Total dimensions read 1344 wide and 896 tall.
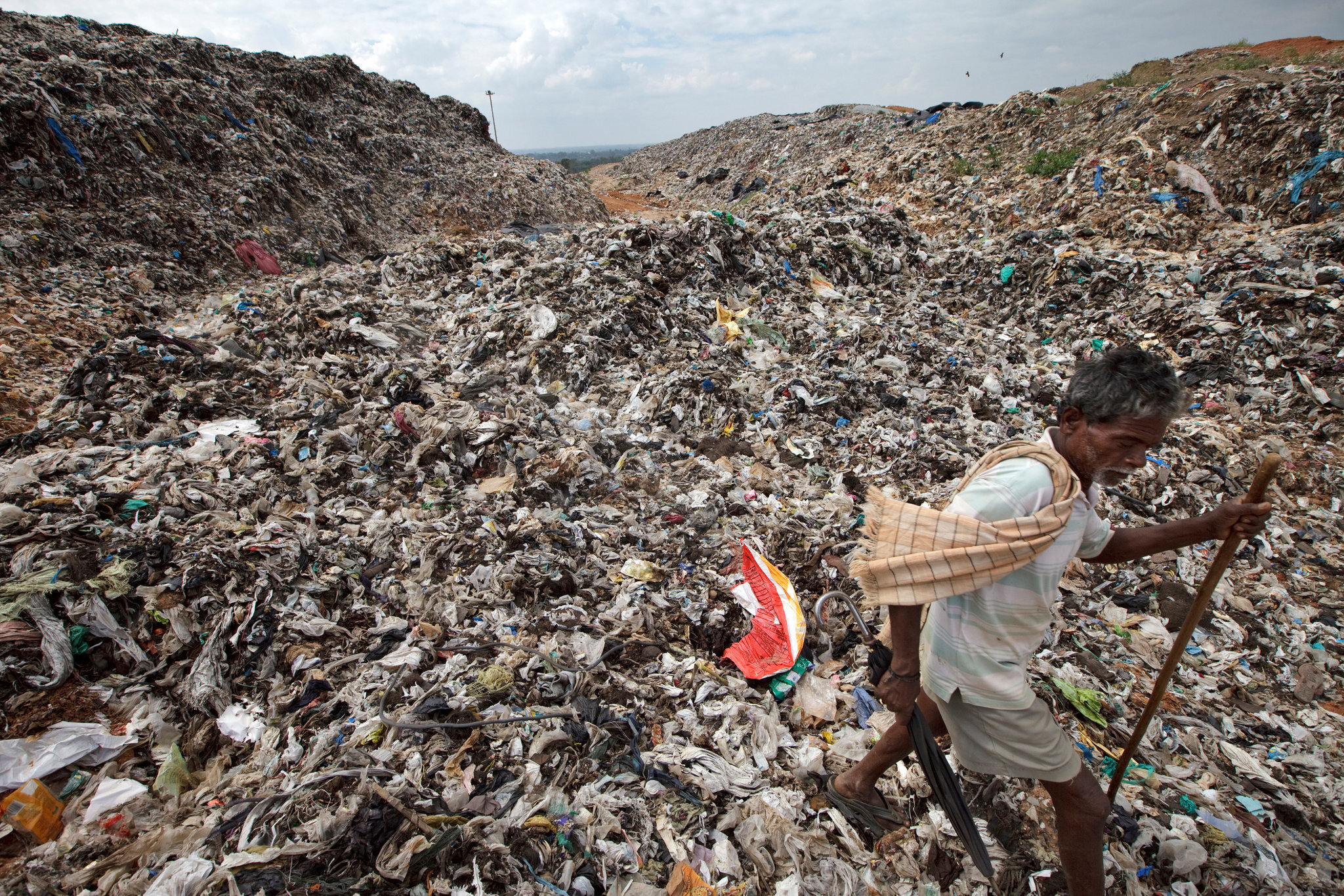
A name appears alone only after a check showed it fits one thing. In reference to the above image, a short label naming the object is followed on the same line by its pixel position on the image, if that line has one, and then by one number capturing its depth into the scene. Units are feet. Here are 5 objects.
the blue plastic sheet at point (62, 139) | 27.14
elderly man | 4.43
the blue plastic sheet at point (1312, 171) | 23.71
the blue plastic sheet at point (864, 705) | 8.25
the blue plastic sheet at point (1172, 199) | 26.53
